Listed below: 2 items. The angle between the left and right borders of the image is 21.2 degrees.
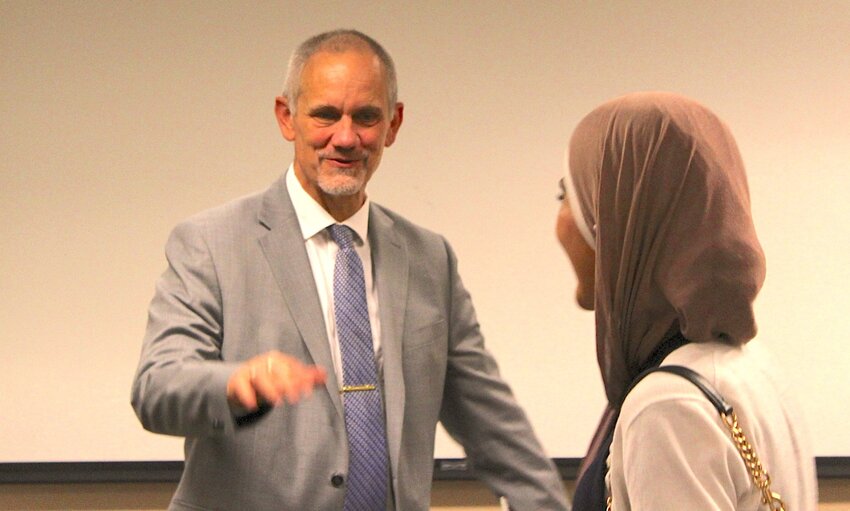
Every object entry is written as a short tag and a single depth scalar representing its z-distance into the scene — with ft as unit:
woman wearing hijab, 8.23
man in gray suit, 9.84
